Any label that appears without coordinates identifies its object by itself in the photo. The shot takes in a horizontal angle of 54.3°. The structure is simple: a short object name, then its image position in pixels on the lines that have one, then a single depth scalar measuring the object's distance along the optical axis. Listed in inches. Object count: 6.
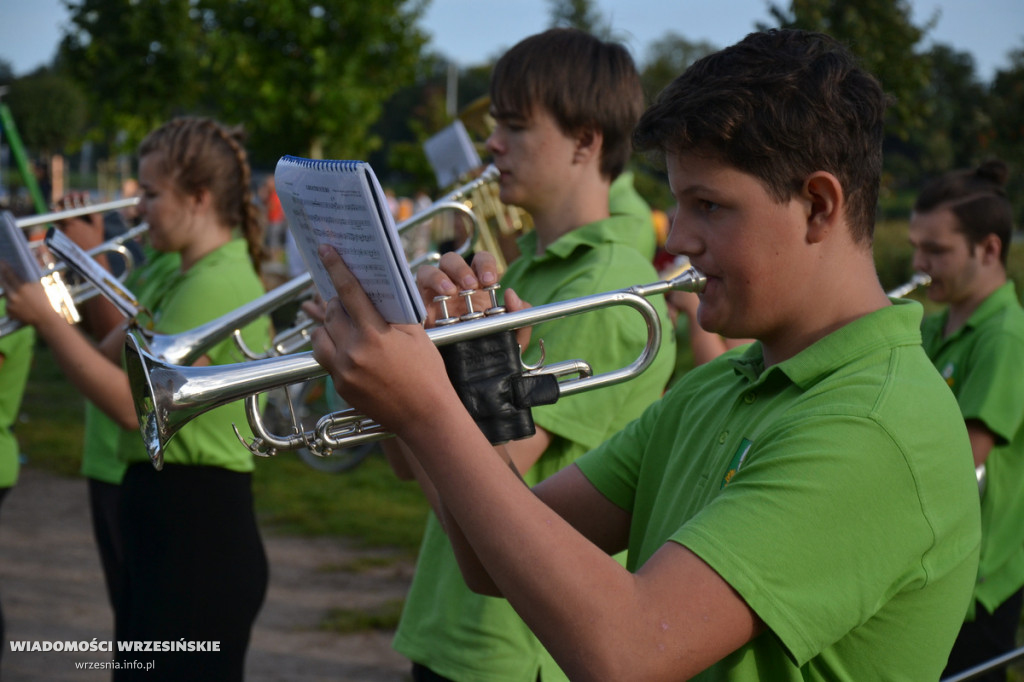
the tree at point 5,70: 1963.5
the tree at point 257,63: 473.7
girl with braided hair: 118.3
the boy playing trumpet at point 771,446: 49.1
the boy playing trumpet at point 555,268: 90.1
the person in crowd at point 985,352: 125.5
